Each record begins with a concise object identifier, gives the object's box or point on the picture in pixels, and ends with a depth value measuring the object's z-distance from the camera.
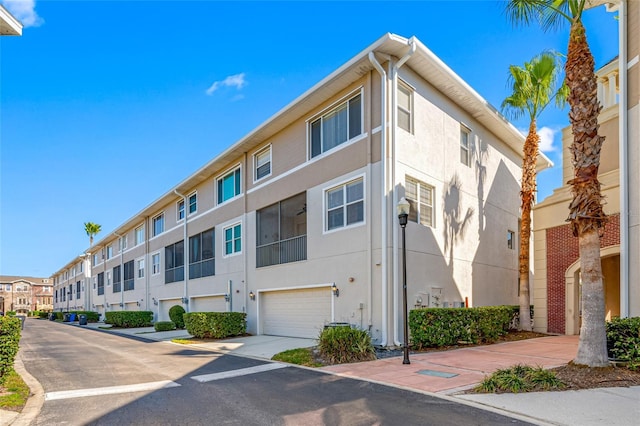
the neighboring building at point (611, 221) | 10.51
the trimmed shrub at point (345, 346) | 11.27
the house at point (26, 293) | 100.38
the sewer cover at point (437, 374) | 9.06
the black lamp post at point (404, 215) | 10.79
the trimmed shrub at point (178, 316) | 24.53
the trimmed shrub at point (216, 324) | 18.19
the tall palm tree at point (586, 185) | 8.48
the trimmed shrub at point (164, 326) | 23.86
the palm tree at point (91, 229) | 65.31
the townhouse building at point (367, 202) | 13.49
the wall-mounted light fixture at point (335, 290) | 14.49
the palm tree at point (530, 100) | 17.05
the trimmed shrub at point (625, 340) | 8.35
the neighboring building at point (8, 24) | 8.73
